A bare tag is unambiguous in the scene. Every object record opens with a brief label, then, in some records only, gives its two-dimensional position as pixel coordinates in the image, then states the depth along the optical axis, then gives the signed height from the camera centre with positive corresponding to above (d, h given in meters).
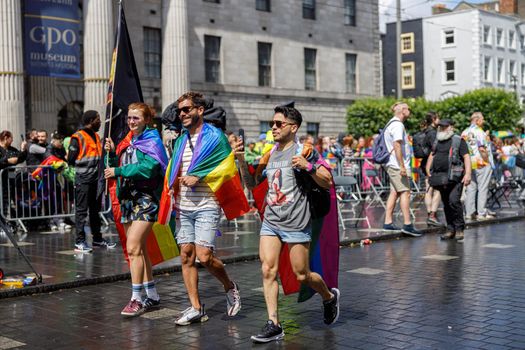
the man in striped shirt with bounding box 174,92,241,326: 6.68 -0.51
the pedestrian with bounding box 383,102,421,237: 13.27 -0.09
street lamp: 69.91 +9.60
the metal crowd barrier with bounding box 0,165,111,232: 15.31 -0.63
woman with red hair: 7.23 -0.26
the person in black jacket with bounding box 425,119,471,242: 12.66 -0.27
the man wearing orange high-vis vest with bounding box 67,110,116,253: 11.66 -0.11
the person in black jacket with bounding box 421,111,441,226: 13.95 -0.19
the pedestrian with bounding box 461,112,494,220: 16.12 -0.27
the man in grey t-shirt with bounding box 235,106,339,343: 6.01 -0.43
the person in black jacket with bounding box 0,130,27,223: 14.52 +0.24
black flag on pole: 8.20 +0.78
